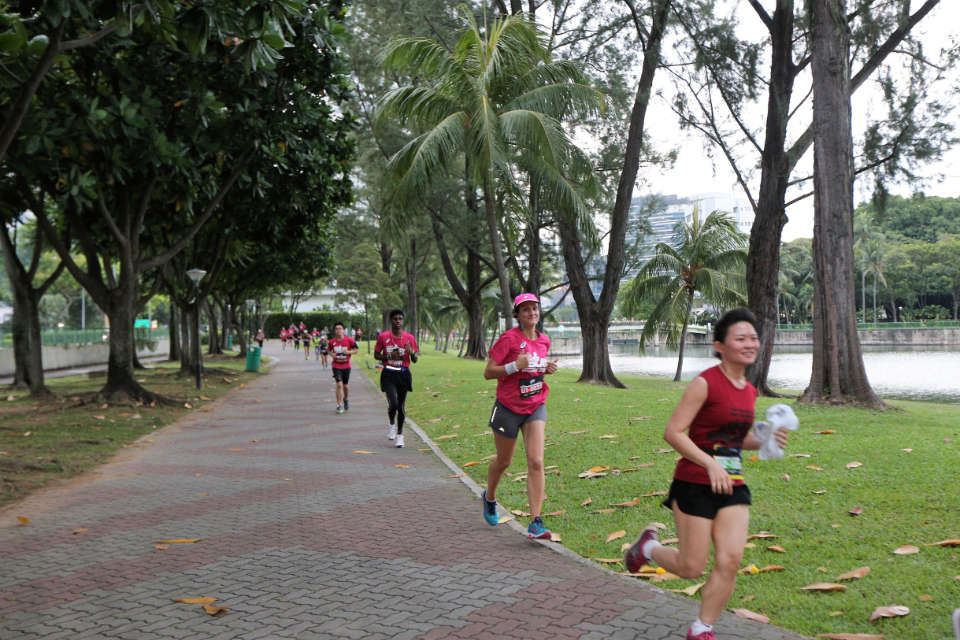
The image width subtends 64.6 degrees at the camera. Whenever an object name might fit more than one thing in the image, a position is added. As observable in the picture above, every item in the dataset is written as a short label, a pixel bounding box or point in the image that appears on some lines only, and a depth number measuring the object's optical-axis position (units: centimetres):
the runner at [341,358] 1466
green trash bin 2977
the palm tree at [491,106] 1327
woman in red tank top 353
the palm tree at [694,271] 3011
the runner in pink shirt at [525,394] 577
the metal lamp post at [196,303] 2095
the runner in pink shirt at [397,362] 1053
